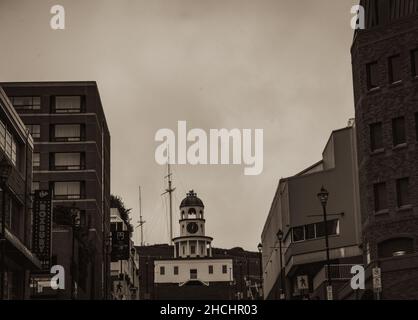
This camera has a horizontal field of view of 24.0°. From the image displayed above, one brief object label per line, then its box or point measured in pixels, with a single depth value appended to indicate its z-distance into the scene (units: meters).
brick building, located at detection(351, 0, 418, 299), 64.38
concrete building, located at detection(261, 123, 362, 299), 86.50
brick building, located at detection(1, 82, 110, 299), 112.06
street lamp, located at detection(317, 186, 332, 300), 49.78
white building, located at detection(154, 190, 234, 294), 196.38
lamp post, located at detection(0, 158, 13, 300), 39.39
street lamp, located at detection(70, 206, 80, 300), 74.75
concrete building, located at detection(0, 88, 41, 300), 59.16
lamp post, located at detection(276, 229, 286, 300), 69.31
